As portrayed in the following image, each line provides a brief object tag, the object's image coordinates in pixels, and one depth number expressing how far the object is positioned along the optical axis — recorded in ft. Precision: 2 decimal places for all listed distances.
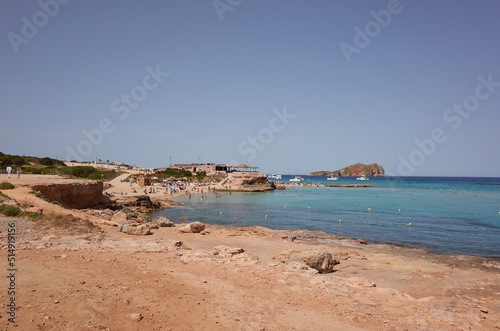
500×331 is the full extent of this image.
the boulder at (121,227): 52.14
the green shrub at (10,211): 45.70
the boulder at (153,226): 59.30
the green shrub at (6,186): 64.23
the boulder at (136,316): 18.89
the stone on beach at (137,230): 50.73
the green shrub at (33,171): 157.89
